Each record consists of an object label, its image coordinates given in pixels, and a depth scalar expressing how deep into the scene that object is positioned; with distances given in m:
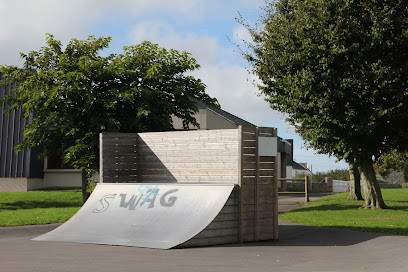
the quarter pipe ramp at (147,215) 11.77
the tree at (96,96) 21.45
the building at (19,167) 34.31
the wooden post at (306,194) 28.23
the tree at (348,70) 20.39
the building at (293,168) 73.95
